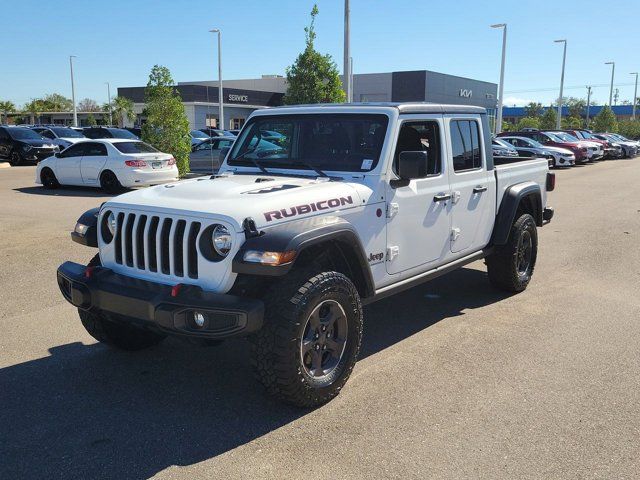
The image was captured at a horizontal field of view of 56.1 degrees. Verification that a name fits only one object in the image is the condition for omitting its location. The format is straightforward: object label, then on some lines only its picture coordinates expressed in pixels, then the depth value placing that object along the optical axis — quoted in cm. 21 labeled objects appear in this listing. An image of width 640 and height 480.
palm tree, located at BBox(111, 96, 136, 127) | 5653
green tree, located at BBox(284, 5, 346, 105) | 1872
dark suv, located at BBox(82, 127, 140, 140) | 2181
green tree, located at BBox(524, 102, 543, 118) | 10375
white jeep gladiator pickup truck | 354
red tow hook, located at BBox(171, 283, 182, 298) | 348
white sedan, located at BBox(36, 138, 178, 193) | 1454
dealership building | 5463
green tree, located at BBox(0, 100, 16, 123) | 8789
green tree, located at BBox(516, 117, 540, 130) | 6919
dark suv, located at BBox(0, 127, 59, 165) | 2430
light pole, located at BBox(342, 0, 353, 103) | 1742
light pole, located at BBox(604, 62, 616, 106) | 5606
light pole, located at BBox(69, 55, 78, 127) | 5344
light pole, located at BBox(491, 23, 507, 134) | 3562
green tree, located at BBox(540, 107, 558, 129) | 6456
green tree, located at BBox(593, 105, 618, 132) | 5588
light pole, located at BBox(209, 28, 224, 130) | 3750
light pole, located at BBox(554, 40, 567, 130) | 4444
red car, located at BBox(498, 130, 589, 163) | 2852
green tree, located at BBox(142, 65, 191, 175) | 1666
